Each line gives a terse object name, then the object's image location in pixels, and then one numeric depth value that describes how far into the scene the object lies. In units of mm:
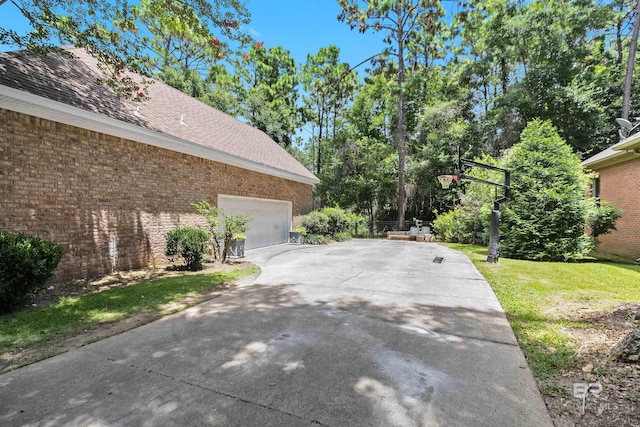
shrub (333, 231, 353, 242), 16438
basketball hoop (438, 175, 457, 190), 10321
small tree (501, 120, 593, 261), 9672
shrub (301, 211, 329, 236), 15391
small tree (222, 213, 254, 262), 8250
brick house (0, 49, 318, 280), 5465
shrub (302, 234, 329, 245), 14523
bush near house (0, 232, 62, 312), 4129
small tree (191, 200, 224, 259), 8062
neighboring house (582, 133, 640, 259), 10688
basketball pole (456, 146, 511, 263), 8617
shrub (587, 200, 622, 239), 10570
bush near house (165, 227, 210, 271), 7316
